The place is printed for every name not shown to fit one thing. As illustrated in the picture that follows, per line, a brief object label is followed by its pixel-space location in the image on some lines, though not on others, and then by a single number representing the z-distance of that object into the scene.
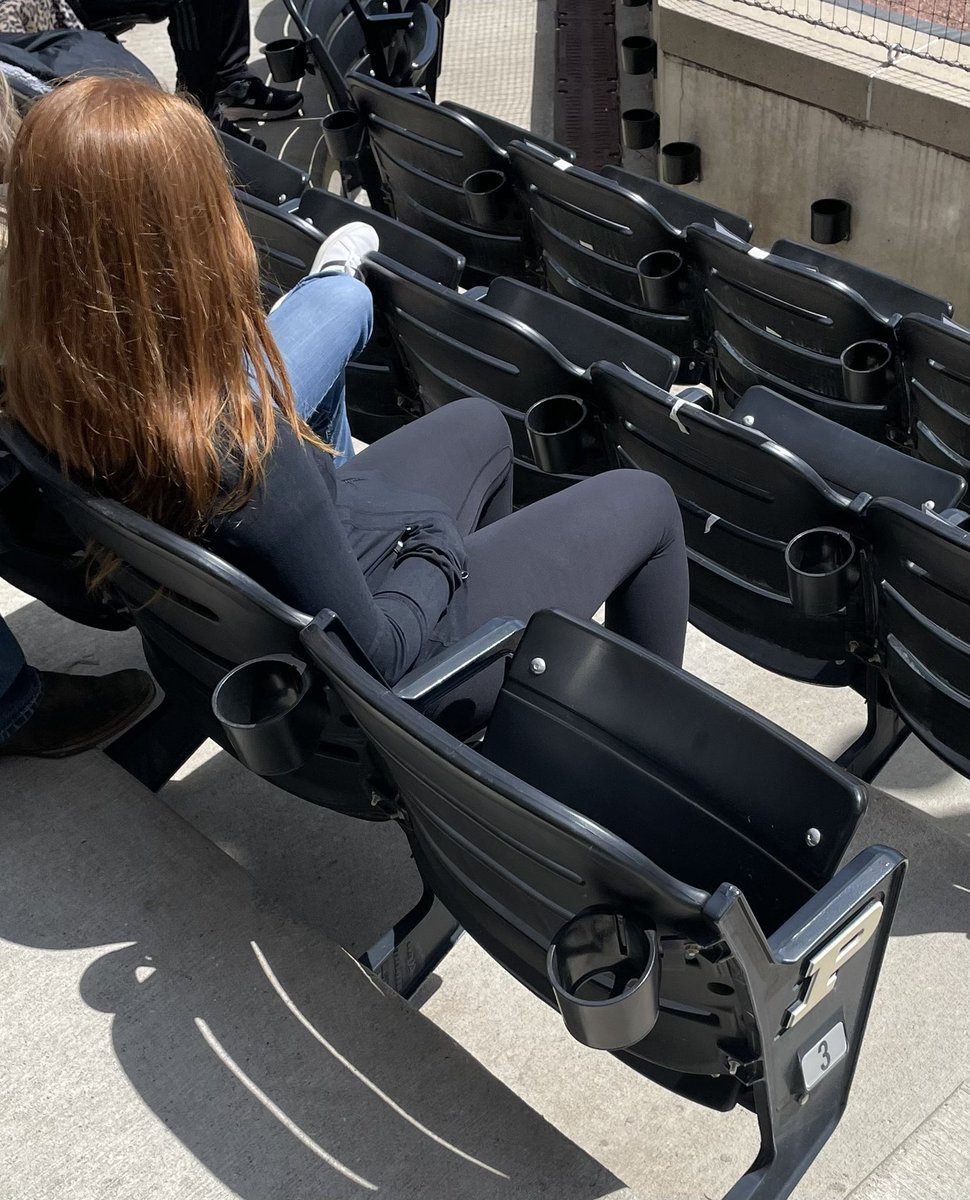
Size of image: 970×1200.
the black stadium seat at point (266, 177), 3.76
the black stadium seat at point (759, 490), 2.09
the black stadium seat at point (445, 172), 3.63
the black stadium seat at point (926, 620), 1.85
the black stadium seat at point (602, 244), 3.22
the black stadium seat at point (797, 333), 2.83
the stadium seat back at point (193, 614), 1.56
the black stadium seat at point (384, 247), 2.88
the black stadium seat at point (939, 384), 2.61
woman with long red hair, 1.53
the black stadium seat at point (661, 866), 1.25
